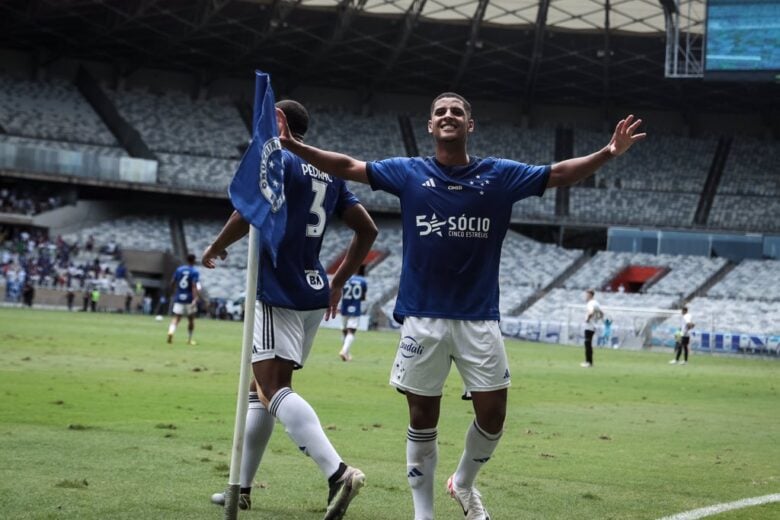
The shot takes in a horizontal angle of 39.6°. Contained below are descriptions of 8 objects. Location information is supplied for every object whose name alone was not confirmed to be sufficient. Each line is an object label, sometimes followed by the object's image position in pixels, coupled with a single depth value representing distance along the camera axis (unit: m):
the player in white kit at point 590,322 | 28.30
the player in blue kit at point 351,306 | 26.12
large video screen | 44.94
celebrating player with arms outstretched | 6.62
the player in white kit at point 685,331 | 35.06
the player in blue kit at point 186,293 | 28.59
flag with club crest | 5.88
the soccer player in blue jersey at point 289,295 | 6.98
